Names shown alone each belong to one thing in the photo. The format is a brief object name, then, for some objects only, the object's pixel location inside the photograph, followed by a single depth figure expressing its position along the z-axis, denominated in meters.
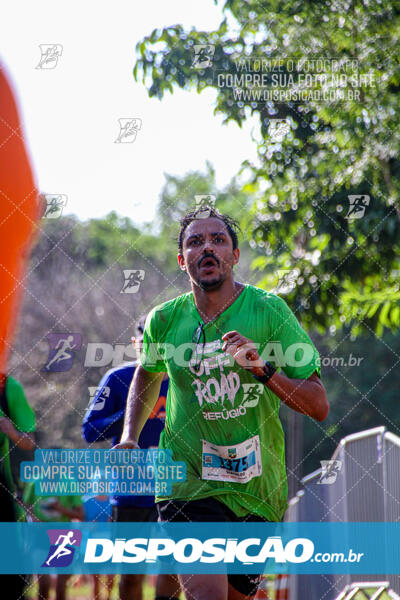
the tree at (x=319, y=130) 8.78
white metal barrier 8.62
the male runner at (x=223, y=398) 6.54
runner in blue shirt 8.65
